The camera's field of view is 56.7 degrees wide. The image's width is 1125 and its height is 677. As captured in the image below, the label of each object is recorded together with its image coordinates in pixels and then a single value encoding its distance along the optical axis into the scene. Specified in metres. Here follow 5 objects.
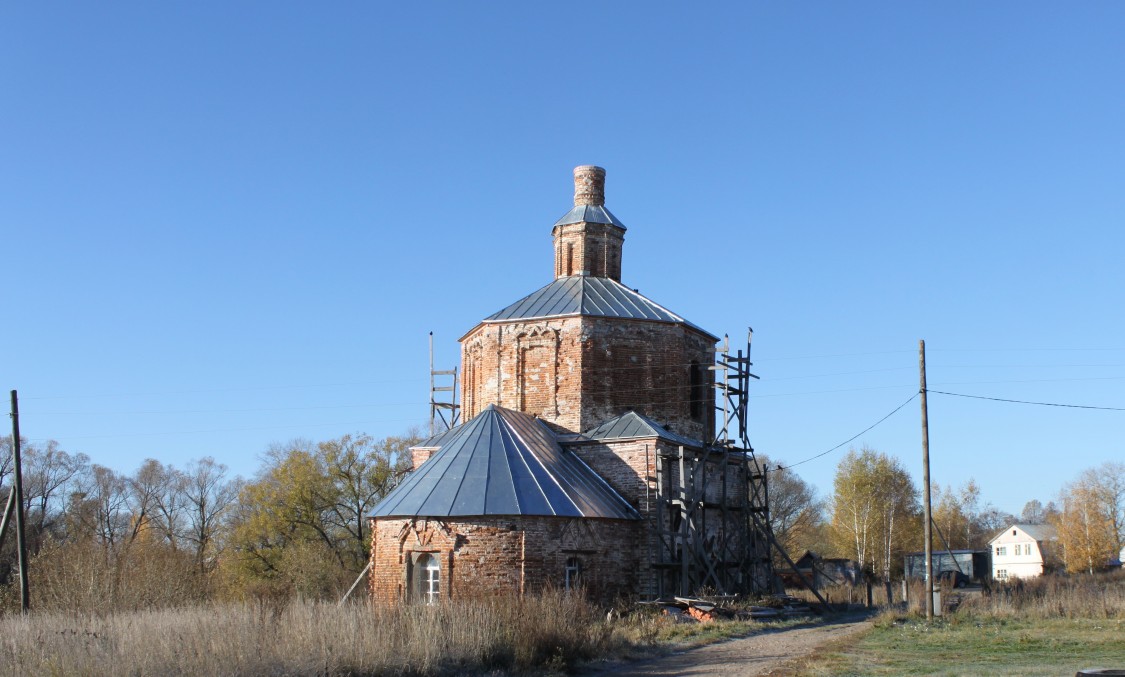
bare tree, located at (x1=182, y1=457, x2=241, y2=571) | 51.01
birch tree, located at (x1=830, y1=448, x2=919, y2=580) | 48.06
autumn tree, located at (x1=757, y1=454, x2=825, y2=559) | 54.12
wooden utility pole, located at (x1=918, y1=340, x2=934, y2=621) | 20.64
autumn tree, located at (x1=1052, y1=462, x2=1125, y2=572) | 55.22
